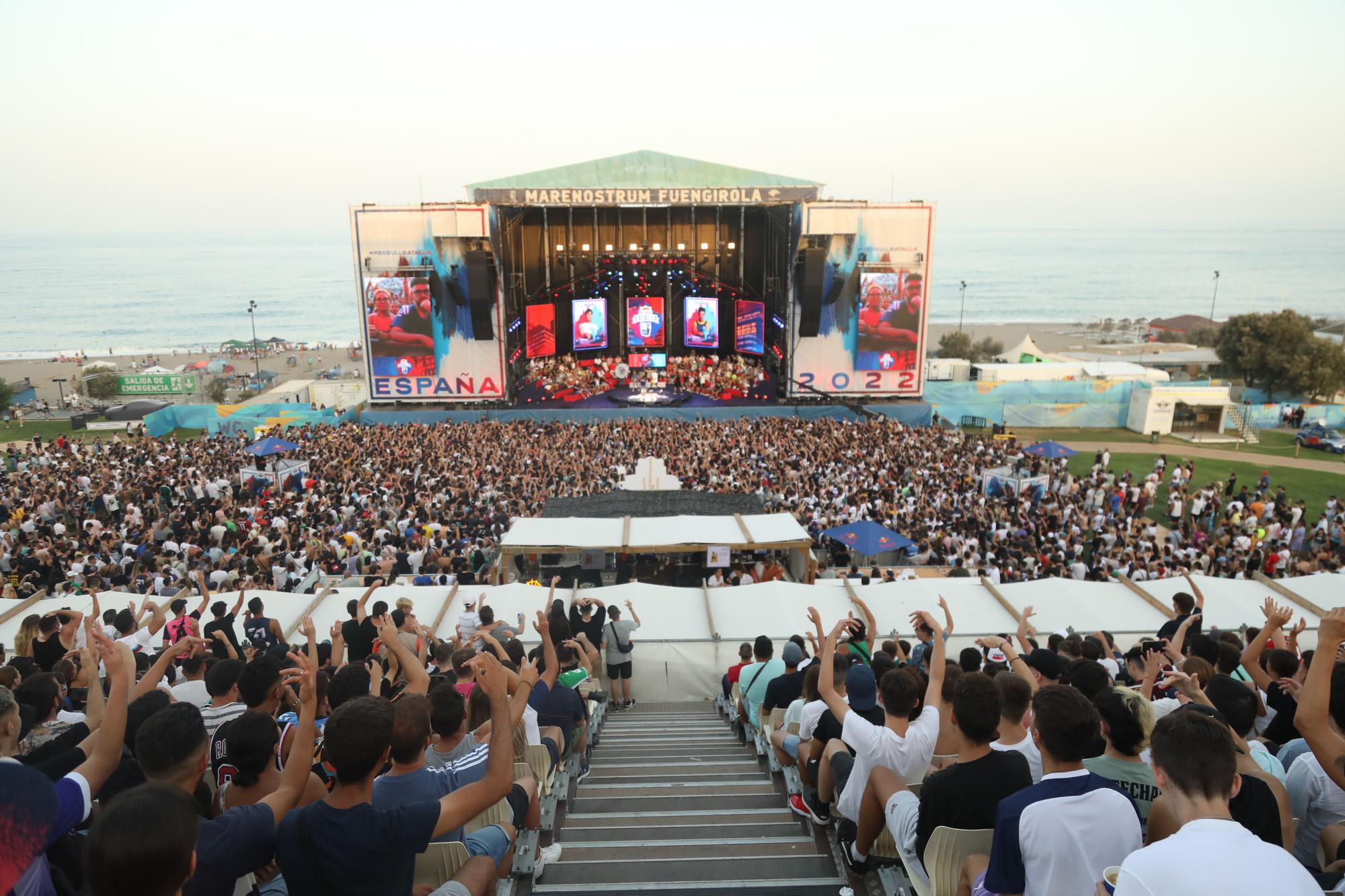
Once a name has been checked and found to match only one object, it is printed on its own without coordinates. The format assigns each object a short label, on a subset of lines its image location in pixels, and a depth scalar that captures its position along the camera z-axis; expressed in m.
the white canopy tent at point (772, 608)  8.18
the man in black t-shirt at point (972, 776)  2.73
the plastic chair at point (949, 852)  2.77
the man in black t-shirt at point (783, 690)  5.23
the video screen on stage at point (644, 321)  37.47
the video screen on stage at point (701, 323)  36.66
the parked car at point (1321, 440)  27.66
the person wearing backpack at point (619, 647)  7.62
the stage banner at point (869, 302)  30.19
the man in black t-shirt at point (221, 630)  5.32
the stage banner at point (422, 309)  29.70
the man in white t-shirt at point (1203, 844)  1.60
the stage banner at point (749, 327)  35.09
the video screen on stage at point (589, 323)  36.88
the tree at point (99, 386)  42.44
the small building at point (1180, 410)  30.00
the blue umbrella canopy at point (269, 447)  18.89
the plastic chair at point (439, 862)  2.81
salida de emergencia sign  41.59
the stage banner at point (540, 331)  35.59
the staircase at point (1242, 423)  29.92
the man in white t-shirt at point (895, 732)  3.37
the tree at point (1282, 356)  34.81
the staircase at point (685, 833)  3.45
